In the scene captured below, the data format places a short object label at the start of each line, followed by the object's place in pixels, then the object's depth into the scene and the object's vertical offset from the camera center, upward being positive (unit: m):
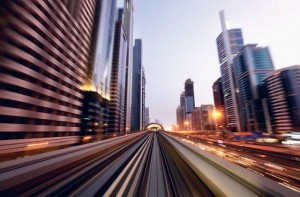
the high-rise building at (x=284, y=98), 87.31 +16.46
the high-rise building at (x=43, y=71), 30.31 +15.05
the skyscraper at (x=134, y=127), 197.38 -1.10
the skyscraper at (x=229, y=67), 128.75 +59.88
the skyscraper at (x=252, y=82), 111.38 +34.61
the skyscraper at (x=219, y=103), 168.75 +26.89
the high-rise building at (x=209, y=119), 189.85 +8.09
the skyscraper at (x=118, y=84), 104.38 +32.35
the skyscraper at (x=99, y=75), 68.19 +27.17
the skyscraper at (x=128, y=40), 143.88 +99.09
